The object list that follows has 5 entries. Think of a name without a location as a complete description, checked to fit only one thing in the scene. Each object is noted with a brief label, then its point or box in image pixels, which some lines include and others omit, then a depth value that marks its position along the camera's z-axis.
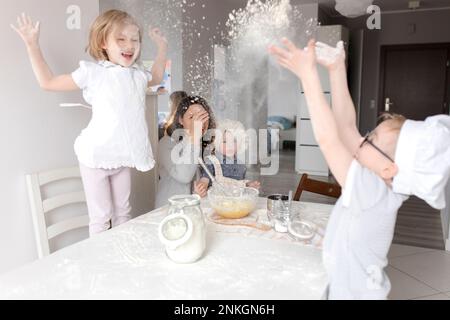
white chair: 1.23
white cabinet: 3.98
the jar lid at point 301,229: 0.95
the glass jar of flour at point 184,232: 0.78
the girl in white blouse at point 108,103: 1.14
